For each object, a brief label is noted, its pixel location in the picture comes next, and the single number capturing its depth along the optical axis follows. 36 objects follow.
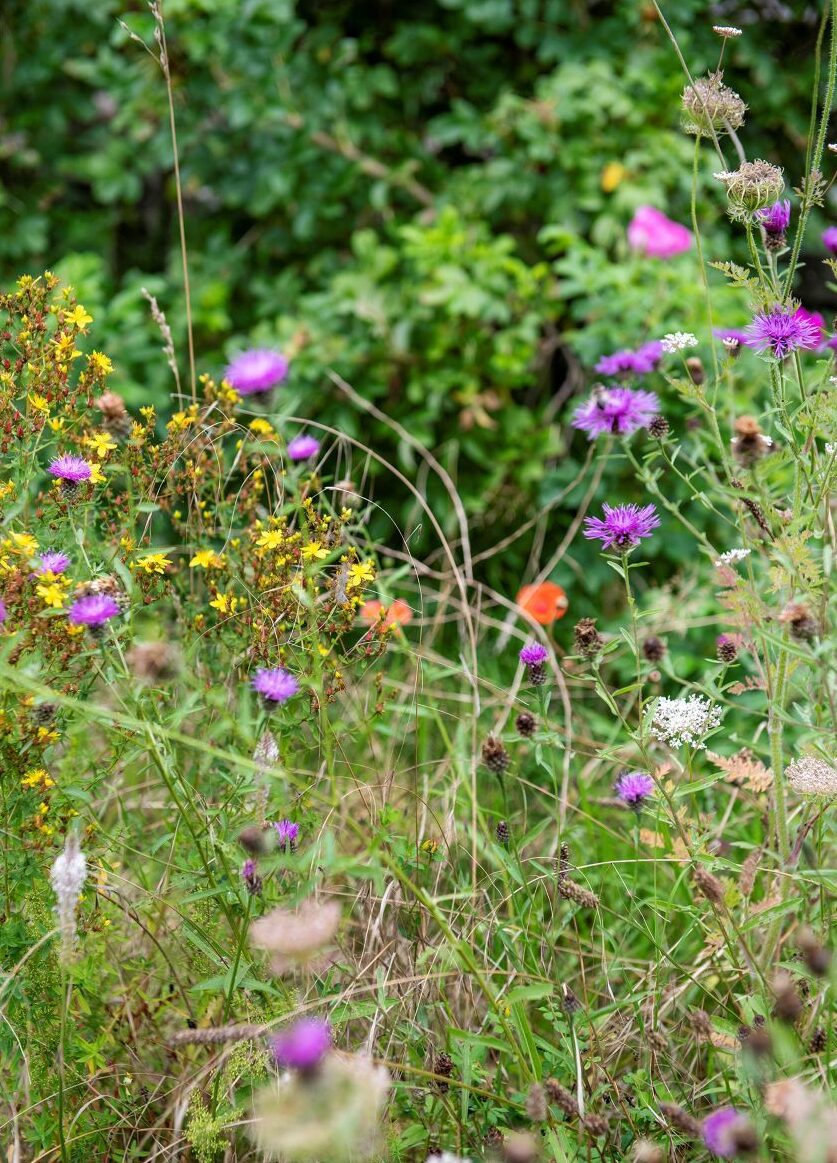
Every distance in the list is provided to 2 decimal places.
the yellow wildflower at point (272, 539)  1.89
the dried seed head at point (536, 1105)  1.72
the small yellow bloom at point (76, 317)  1.94
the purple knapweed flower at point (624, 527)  1.84
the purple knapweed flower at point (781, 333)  1.86
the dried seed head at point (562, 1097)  1.75
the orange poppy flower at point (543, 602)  2.31
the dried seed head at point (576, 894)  1.80
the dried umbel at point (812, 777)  1.82
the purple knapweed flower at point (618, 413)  1.92
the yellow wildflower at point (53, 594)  1.81
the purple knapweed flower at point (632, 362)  2.02
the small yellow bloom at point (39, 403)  1.90
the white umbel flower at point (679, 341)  1.94
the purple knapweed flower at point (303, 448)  1.97
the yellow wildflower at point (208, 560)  1.91
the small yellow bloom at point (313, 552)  1.84
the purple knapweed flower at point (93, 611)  1.78
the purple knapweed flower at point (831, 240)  1.98
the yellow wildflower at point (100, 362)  1.93
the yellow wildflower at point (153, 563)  1.89
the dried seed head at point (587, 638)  1.83
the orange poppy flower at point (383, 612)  1.92
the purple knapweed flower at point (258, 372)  1.88
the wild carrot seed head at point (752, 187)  1.86
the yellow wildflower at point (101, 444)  1.90
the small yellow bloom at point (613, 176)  2.77
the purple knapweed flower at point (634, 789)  1.84
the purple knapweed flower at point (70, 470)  1.86
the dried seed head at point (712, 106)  1.88
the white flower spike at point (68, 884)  1.72
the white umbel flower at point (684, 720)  1.88
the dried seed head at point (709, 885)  1.76
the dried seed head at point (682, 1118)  1.71
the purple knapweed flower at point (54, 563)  1.83
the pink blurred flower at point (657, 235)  2.65
